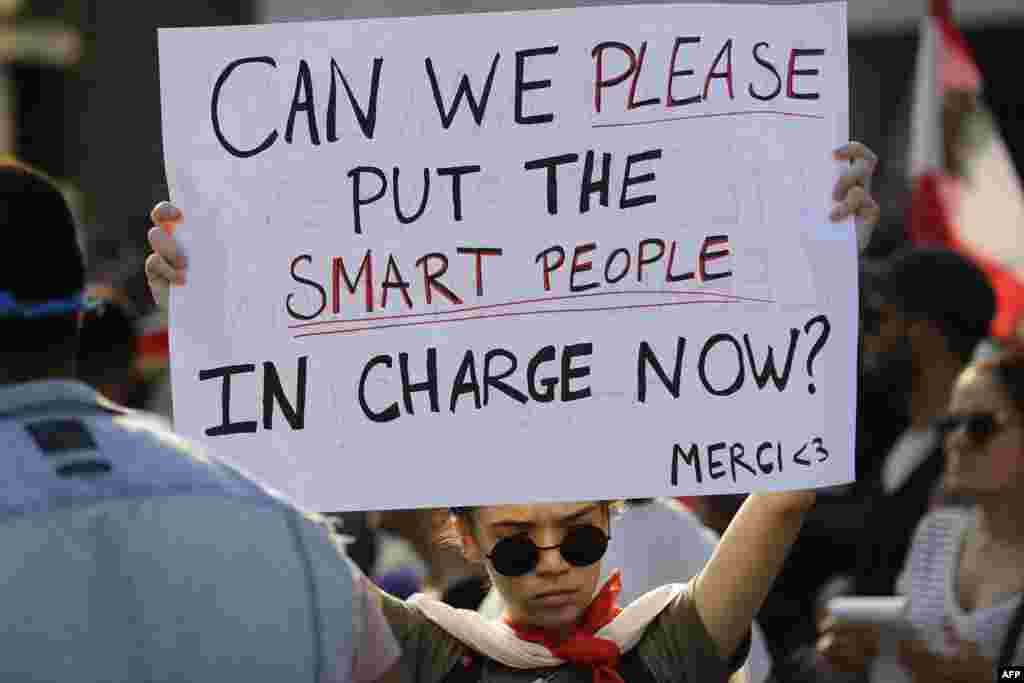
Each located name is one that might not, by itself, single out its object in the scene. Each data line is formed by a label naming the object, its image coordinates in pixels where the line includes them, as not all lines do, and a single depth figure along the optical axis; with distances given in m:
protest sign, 6.43
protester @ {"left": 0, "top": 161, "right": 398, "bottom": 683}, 4.28
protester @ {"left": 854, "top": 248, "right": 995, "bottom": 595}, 10.59
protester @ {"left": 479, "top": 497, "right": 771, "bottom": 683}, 7.75
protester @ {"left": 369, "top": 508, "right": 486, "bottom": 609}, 9.35
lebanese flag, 12.59
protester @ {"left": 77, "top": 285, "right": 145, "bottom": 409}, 9.26
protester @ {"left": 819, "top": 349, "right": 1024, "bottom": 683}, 8.32
